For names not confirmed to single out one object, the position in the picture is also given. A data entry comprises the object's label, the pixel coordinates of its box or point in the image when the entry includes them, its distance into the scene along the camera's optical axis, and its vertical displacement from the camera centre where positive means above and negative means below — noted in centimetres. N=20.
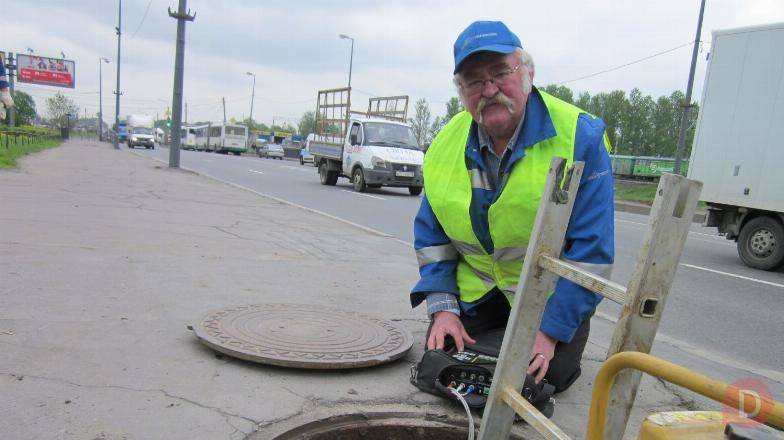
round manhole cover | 275 -104
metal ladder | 141 -32
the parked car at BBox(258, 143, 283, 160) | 4894 -121
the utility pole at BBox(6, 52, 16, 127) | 3155 +224
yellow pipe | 101 -39
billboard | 5250 +382
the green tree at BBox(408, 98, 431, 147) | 6844 +415
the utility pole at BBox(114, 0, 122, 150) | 3809 +91
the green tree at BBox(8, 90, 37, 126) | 5985 +1
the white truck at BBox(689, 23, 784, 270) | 836 +66
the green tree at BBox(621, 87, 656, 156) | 6462 +560
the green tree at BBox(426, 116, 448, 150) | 6703 +339
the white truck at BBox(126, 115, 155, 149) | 4831 -75
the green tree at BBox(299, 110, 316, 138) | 9046 +272
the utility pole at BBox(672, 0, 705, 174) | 1880 +206
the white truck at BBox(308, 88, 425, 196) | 1559 -25
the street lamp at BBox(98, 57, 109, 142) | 6082 +113
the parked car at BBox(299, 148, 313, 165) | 3796 -119
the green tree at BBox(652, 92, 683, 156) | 6488 +597
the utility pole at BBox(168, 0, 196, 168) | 1627 +111
